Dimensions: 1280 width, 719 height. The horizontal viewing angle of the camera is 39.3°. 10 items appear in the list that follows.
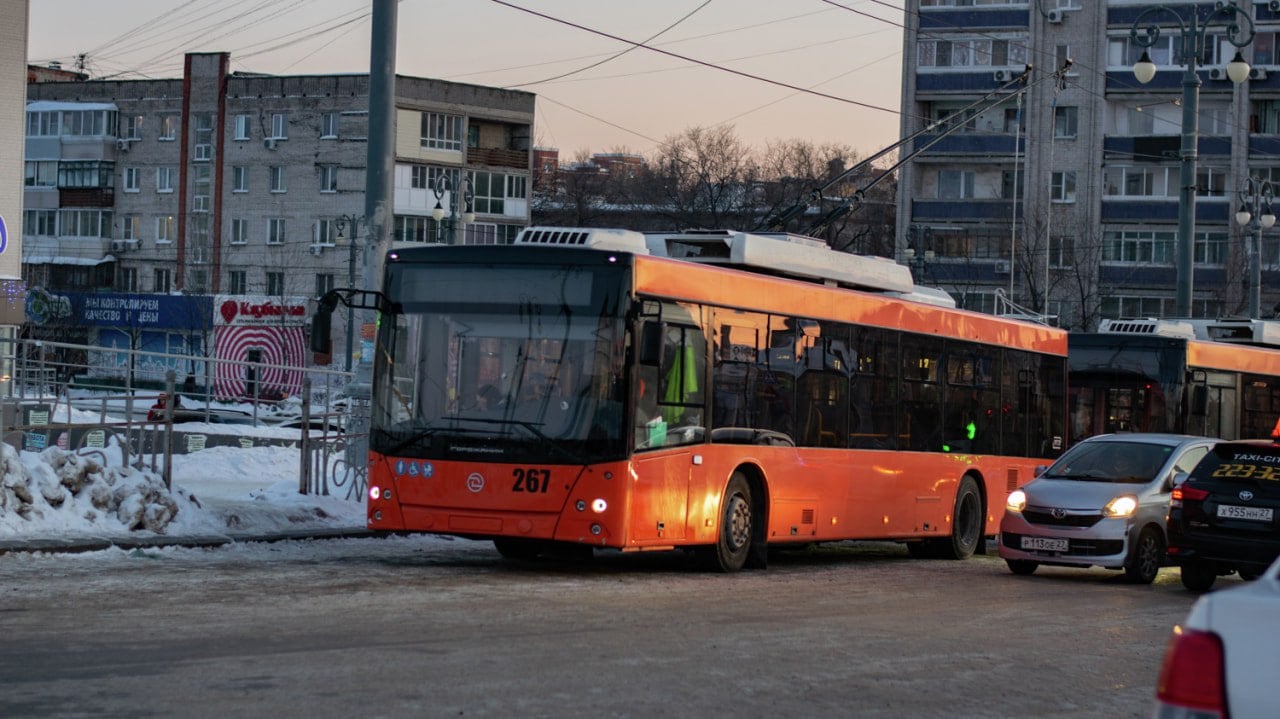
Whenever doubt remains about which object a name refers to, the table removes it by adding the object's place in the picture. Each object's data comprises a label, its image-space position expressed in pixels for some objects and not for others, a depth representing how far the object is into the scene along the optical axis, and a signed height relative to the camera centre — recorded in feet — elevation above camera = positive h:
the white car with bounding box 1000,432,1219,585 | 61.00 -3.29
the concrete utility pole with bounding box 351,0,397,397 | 68.33 +9.46
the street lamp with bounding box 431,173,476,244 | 143.19 +17.48
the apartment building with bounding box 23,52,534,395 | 277.23 +31.84
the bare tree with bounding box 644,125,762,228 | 337.31 +42.44
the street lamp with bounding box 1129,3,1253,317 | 107.55 +17.18
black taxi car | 55.26 -2.79
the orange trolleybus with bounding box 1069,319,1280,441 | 95.35 +2.22
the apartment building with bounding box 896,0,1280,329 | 251.60 +38.38
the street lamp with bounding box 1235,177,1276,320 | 133.80 +15.29
